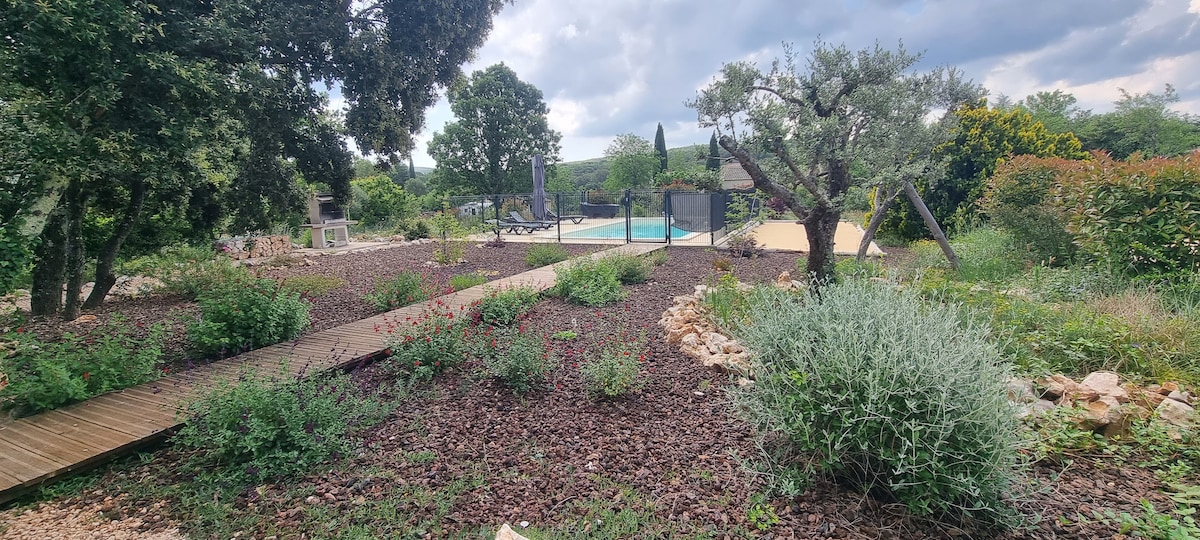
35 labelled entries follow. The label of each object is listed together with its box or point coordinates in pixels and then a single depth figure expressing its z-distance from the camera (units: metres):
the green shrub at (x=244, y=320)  4.25
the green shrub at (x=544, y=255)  9.42
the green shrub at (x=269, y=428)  2.57
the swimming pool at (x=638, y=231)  15.58
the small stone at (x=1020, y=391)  2.13
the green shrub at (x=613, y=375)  3.27
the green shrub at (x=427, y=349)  3.79
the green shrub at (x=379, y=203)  18.27
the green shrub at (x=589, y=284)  5.99
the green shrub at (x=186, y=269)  6.66
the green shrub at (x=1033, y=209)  6.11
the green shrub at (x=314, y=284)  6.72
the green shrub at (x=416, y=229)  15.09
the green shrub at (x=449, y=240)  10.05
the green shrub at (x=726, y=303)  4.48
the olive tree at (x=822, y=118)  5.23
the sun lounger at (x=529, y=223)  16.28
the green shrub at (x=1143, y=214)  4.52
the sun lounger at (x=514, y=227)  16.20
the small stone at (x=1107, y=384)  2.70
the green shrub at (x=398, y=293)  5.96
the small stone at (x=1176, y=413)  2.50
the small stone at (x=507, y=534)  1.80
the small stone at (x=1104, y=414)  2.54
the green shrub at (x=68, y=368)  3.19
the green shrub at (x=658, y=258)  8.86
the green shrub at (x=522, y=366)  3.51
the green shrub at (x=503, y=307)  5.07
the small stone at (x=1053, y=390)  2.90
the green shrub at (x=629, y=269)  7.39
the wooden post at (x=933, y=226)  6.67
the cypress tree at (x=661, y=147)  40.09
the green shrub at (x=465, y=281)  7.00
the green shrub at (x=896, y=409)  1.85
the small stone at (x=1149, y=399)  2.69
